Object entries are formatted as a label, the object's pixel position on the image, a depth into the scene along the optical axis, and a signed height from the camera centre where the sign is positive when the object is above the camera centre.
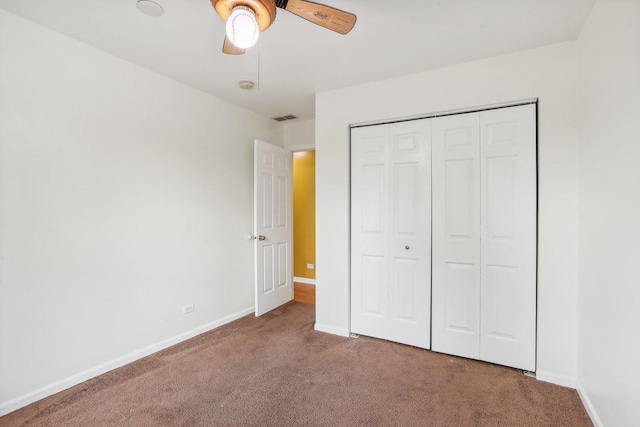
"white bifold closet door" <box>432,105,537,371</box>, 2.25 -0.23
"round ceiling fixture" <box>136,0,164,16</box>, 1.72 +1.19
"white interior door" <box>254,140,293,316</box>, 3.34 -0.23
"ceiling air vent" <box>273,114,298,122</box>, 3.80 +1.17
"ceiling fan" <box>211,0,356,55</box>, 1.24 +0.87
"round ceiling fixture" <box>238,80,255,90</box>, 2.77 +1.18
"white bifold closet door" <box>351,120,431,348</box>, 2.62 -0.23
